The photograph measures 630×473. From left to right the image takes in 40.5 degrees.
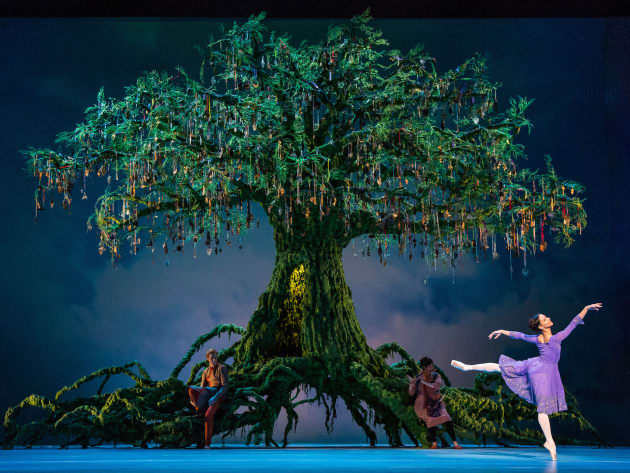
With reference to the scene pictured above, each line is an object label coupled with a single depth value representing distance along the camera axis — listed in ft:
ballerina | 26.21
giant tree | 29.73
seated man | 29.48
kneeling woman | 29.78
